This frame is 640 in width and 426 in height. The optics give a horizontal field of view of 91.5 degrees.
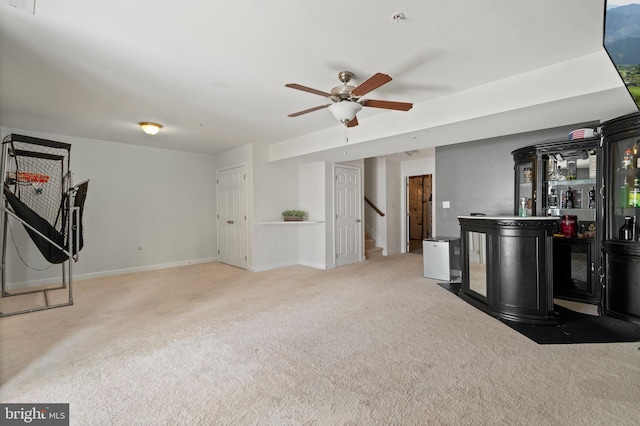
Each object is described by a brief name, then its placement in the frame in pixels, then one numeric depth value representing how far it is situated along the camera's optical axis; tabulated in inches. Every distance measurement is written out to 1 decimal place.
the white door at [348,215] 248.4
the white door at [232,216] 239.8
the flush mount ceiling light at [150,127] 170.1
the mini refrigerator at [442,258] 190.5
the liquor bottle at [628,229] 119.1
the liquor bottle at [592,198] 144.5
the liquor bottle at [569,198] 151.4
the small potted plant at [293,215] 235.2
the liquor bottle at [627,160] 119.8
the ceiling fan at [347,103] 110.9
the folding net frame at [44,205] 135.1
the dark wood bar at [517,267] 119.4
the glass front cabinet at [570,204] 141.3
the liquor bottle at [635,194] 118.4
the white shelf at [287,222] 222.8
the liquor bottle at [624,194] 121.4
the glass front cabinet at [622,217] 117.2
